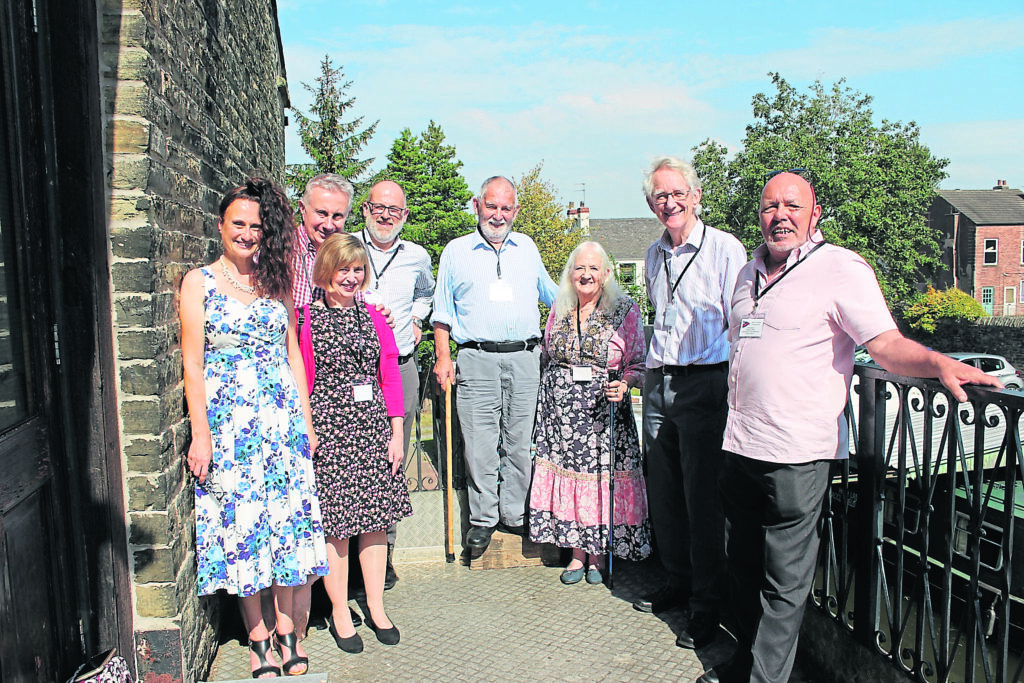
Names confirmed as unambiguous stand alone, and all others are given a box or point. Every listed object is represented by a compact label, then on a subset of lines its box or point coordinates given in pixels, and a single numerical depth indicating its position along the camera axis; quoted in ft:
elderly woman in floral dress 13.43
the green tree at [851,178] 116.47
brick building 133.18
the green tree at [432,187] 80.18
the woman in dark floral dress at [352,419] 11.28
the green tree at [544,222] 95.04
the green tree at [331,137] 102.32
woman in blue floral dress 9.93
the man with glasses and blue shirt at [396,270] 13.78
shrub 101.30
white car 57.23
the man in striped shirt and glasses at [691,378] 11.51
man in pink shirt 8.76
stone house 7.58
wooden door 7.27
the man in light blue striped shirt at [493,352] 14.25
